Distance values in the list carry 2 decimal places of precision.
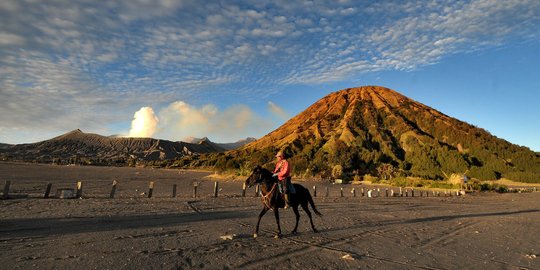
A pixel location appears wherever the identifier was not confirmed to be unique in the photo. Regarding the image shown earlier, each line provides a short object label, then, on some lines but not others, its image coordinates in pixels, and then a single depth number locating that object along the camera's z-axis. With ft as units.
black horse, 37.78
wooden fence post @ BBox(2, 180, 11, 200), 61.77
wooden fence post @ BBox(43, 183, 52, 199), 64.95
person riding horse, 39.14
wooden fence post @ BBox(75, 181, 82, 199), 68.80
